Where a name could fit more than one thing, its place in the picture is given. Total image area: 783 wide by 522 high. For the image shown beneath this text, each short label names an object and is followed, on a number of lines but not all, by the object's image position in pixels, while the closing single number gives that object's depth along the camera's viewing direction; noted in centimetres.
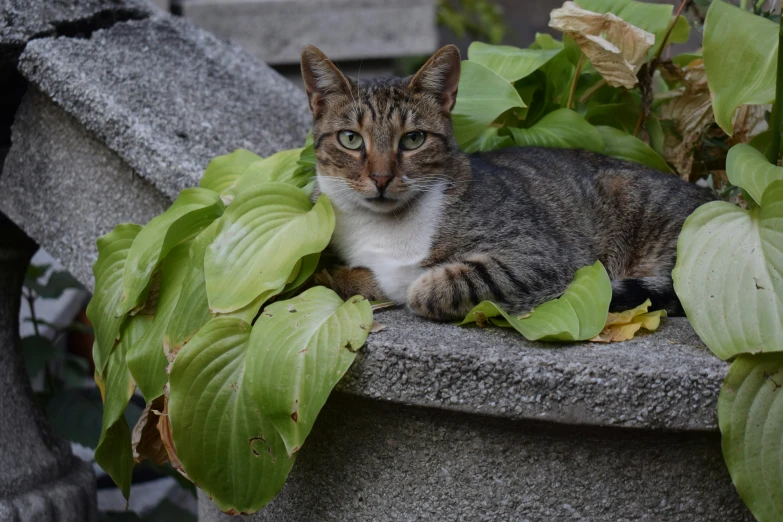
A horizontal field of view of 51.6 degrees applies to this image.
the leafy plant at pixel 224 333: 171
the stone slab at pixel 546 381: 158
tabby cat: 210
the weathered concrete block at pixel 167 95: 250
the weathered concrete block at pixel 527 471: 167
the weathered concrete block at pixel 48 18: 262
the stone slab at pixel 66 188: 262
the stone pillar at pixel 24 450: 259
